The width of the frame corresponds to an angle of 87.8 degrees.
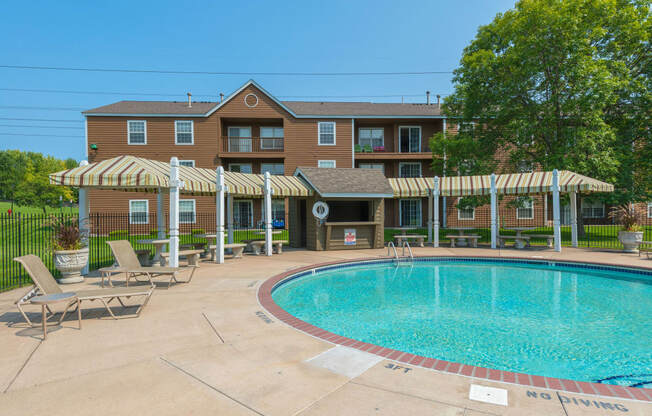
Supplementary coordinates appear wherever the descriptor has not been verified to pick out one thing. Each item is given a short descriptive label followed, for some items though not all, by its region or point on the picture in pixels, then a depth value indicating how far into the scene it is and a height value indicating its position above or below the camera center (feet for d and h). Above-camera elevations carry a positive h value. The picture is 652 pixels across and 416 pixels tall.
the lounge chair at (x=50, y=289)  17.24 -4.35
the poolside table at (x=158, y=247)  34.16 -4.31
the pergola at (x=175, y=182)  29.50 +2.53
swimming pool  16.61 -7.66
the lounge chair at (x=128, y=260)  25.25 -4.29
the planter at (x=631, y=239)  45.88 -5.05
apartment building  79.56 +16.88
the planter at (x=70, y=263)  26.89 -4.47
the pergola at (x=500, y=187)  48.83 +2.71
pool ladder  42.37 -6.80
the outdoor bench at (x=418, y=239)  55.21 -5.78
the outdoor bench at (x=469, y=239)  55.83 -6.01
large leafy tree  56.13 +20.51
